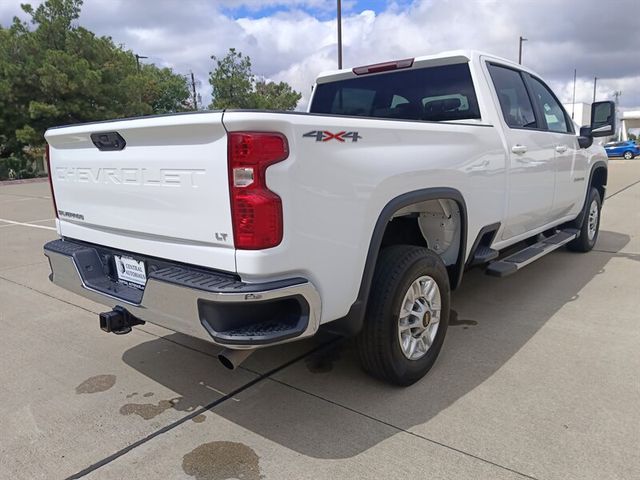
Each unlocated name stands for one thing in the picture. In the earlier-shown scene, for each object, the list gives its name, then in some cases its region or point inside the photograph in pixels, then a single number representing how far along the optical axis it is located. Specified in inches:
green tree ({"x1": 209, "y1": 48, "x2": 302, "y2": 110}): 1151.0
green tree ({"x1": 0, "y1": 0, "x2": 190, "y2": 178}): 887.1
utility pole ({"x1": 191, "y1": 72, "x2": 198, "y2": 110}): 1750.7
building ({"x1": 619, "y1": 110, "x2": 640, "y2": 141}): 2240.0
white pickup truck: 89.4
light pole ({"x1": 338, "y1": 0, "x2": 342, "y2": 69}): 664.4
